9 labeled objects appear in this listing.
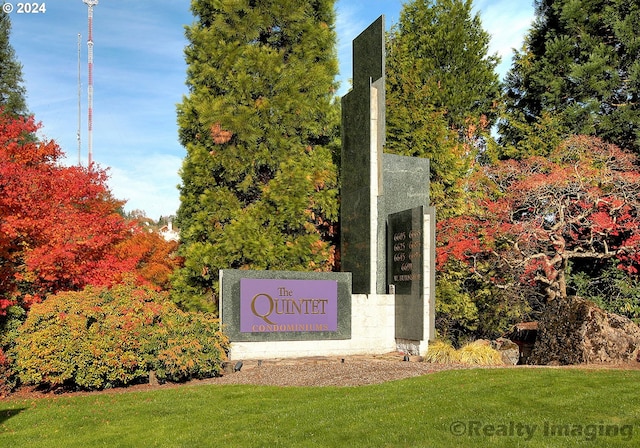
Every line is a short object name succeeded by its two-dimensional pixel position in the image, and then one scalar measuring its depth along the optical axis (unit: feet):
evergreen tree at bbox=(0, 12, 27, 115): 122.62
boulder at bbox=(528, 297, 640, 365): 48.39
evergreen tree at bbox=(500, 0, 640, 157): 83.82
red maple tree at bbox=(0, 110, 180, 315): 52.37
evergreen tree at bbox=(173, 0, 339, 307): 69.72
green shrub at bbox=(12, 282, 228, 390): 42.39
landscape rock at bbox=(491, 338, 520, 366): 59.16
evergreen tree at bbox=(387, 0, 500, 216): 94.63
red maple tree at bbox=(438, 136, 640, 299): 70.49
